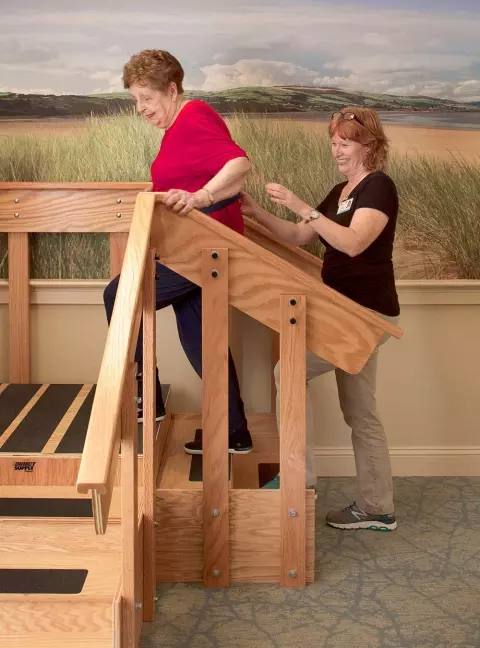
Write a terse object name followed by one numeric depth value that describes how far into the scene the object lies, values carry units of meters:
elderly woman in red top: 2.86
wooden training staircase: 2.25
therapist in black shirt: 2.92
